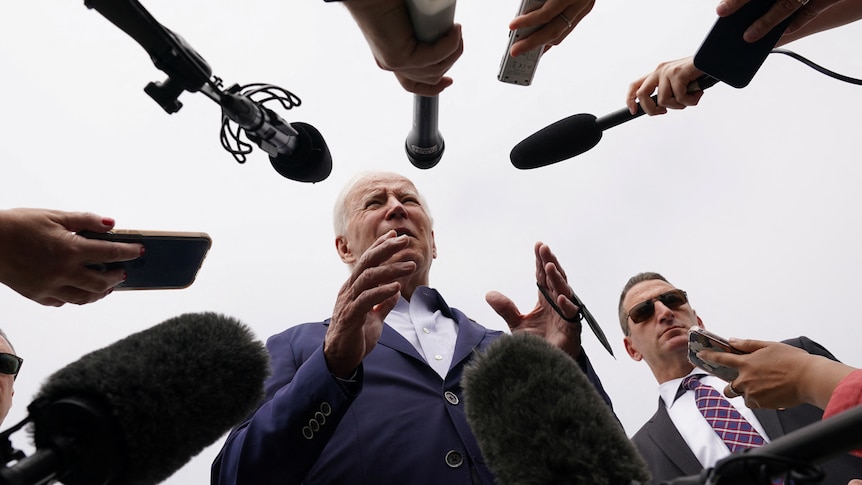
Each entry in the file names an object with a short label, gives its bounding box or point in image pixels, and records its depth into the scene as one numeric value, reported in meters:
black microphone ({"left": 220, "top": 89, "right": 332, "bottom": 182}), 0.48
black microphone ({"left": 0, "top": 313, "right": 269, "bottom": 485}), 0.29
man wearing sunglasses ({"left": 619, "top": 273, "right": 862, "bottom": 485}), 0.93
